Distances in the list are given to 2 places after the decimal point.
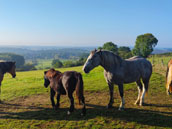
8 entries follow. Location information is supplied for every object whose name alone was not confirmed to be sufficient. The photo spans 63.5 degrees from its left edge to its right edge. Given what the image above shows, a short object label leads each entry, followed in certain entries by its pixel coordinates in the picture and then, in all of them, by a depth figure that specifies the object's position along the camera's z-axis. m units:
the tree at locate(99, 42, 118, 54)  57.16
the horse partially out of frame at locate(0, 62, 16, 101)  7.24
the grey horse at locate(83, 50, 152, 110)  4.92
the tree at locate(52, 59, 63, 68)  61.53
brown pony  4.96
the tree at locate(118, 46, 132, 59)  53.77
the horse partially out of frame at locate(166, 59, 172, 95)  5.93
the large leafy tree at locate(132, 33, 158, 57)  50.47
